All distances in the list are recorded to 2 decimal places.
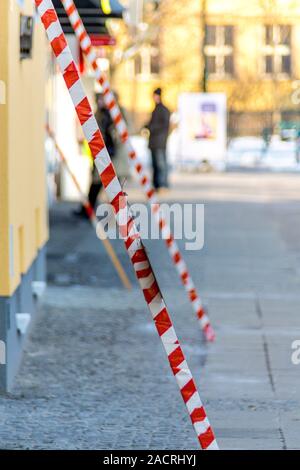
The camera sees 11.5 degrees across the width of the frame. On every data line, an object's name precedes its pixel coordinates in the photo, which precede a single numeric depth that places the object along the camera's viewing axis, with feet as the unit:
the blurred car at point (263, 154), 146.07
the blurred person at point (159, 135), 91.15
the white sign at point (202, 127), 124.47
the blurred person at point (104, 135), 66.90
